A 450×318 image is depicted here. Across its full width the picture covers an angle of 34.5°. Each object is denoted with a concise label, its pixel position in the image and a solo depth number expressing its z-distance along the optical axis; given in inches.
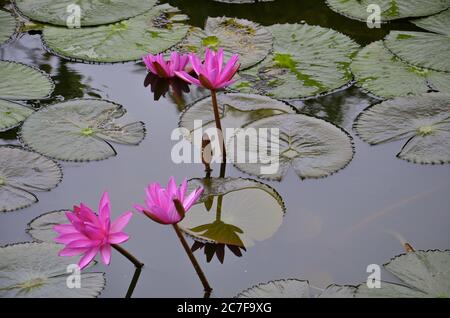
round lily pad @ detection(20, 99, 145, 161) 104.5
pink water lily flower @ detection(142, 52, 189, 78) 119.2
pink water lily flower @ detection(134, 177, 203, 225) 82.7
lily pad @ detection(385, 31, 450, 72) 120.2
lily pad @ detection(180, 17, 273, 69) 124.0
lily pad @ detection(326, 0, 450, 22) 133.5
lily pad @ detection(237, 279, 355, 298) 81.8
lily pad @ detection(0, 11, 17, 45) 132.1
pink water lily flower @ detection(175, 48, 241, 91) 100.3
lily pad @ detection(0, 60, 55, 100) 116.2
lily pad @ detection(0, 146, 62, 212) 96.3
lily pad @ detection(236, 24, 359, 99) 116.3
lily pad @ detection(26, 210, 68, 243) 90.4
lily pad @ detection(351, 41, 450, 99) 115.1
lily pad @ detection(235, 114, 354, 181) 100.6
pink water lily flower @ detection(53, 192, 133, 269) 82.1
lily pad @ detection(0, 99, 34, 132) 109.7
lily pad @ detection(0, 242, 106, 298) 83.0
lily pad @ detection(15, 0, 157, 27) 133.6
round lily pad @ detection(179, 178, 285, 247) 90.7
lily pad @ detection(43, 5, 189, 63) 125.4
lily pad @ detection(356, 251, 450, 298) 81.7
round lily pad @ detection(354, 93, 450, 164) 103.5
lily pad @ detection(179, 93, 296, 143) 109.7
